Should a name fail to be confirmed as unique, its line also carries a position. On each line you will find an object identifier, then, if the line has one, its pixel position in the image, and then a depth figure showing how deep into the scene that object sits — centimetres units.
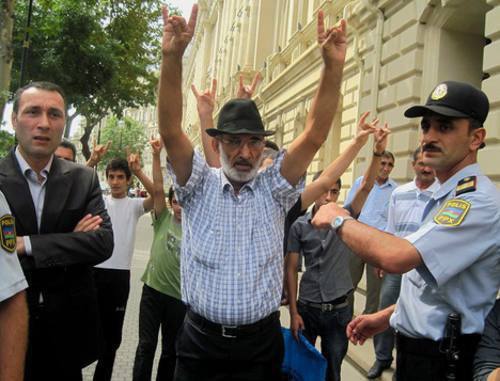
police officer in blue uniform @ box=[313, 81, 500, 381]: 188
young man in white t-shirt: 397
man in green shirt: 379
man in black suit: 226
